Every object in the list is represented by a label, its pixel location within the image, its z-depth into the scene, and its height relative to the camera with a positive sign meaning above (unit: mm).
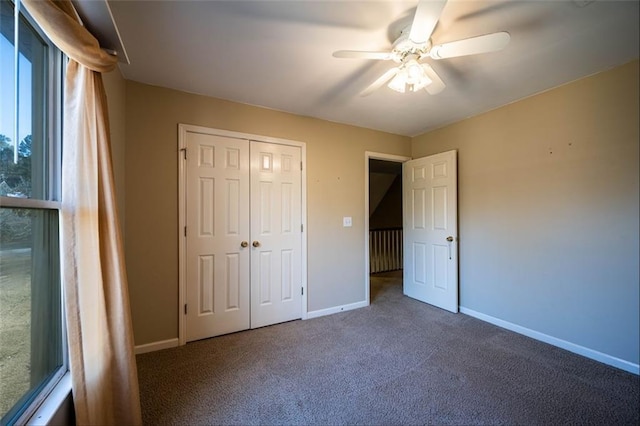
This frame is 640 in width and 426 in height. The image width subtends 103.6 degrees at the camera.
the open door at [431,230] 3105 -201
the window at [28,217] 911 -3
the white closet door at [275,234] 2678 -204
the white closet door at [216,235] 2389 -192
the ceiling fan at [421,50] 1229 +952
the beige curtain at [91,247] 1087 -146
